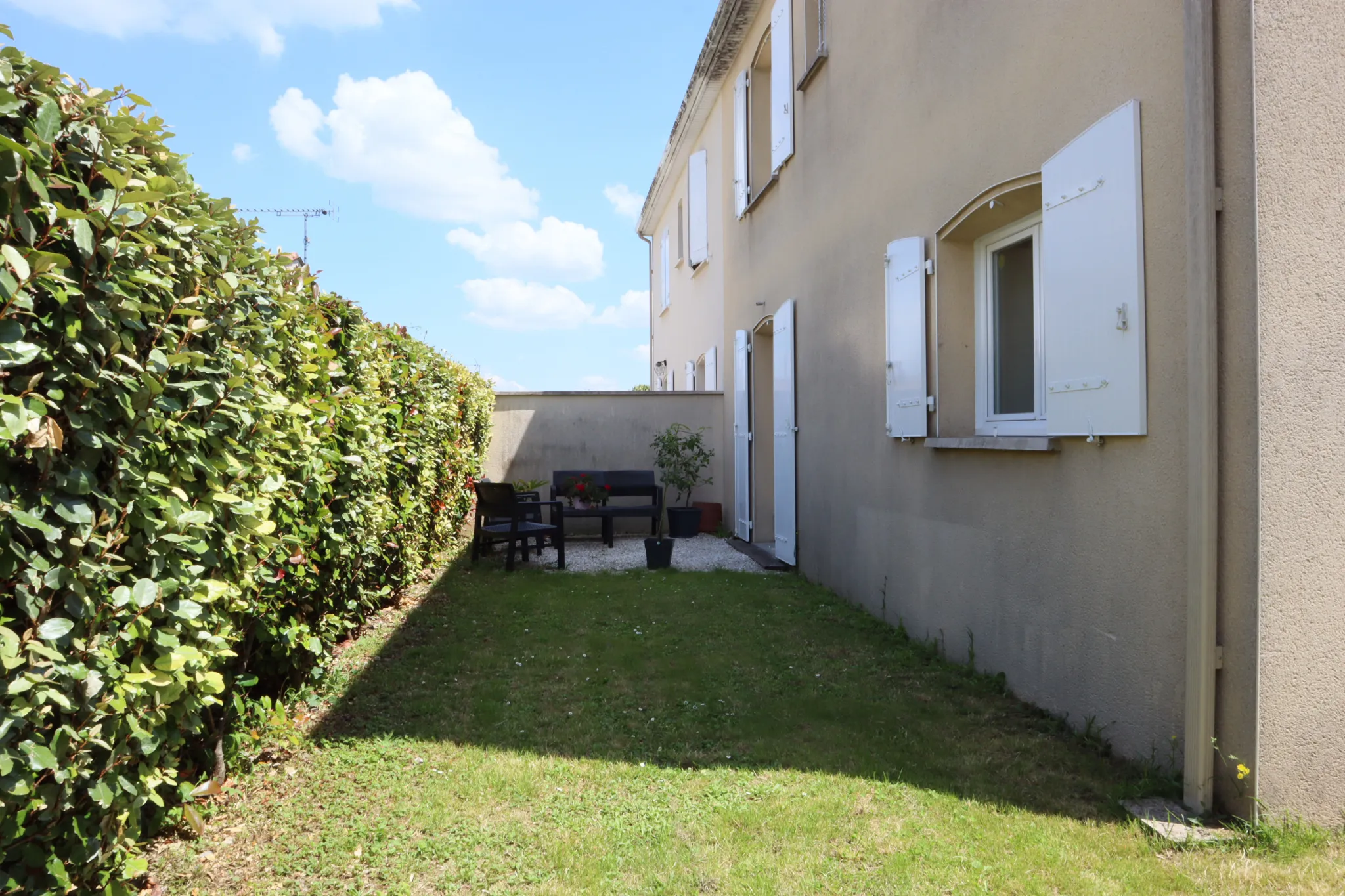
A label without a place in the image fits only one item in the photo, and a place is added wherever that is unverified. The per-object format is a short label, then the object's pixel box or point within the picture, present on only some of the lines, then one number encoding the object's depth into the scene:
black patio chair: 8.45
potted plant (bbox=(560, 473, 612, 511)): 10.16
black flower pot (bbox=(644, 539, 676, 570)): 8.87
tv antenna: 15.74
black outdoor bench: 10.63
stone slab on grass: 2.94
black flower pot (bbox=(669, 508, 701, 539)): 11.23
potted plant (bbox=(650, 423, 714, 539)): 10.63
